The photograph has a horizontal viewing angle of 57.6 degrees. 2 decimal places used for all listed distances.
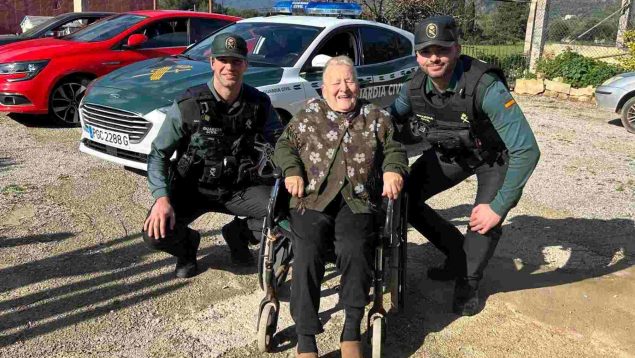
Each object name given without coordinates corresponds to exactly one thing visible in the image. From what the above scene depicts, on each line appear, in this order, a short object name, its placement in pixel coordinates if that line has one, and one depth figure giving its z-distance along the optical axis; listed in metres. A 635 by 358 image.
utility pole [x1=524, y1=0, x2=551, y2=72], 13.23
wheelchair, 2.79
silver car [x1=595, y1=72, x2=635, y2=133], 8.84
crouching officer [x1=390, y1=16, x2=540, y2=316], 2.98
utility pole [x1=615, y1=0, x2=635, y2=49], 13.95
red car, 7.18
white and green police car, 5.16
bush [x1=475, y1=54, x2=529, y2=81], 13.53
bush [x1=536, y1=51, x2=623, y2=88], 11.78
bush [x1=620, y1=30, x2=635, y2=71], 11.54
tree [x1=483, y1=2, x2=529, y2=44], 18.19
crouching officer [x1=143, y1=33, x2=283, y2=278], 3.29
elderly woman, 2.74
